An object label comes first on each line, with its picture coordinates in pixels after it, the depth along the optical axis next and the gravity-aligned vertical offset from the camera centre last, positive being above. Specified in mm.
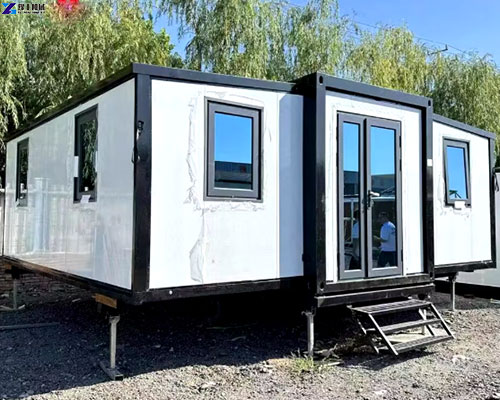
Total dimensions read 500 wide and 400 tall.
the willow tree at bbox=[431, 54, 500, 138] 13633 +3657
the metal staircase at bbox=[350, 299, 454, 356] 5203 -1121
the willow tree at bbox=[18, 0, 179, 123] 9047 +3177
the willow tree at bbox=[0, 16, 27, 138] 8172 +2576
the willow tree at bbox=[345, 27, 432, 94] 12516 +4125
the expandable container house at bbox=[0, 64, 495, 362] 4438 +339
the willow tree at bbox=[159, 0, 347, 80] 10461 +3960
